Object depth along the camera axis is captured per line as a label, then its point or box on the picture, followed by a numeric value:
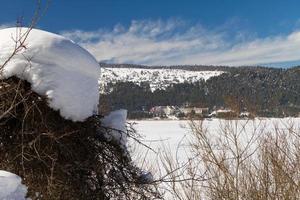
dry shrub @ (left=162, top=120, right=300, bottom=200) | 7.08
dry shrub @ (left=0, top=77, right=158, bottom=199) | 2.26
